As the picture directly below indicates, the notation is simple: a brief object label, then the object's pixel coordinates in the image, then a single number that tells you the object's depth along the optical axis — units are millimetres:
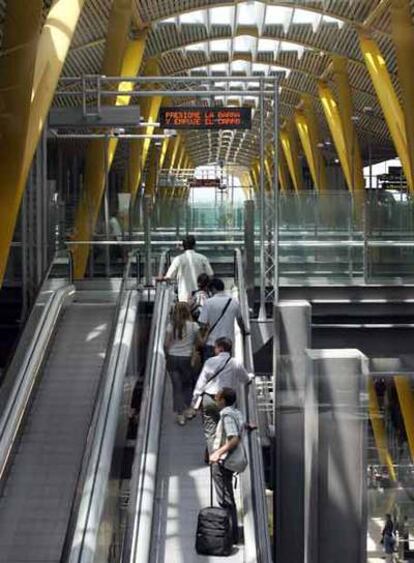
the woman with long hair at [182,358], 12094
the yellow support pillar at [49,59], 16188
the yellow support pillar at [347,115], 44438
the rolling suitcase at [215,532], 8828
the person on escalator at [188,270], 15031
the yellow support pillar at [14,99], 15219
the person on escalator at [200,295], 13820
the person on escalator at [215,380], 10094
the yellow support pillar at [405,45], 26609
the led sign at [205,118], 23922
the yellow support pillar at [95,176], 21281
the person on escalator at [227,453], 9039
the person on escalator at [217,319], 12328
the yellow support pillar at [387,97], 31578
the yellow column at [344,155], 43875
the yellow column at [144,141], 42094
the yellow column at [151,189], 47462
